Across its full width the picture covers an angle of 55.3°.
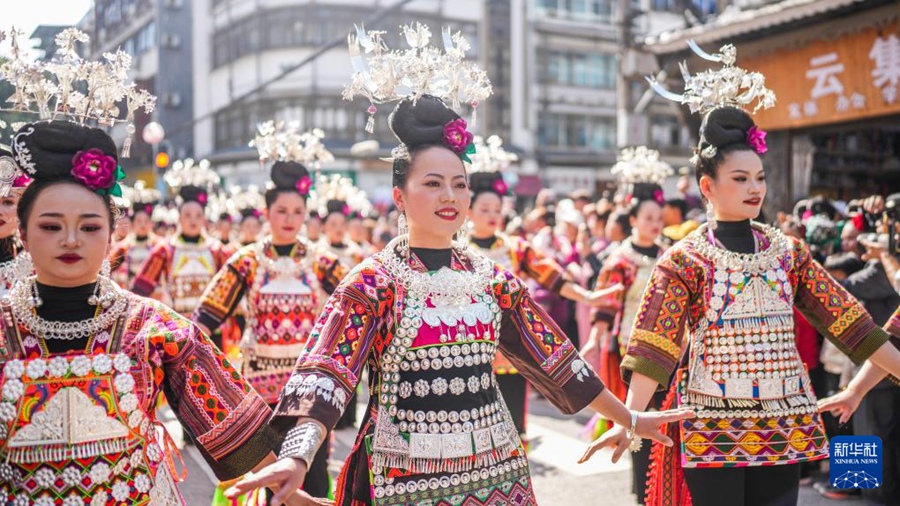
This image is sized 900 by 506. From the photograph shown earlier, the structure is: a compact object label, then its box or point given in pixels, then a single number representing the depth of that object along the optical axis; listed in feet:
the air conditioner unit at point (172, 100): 111.45
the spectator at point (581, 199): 40.70
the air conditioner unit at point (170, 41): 111.45
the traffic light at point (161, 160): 55.88
